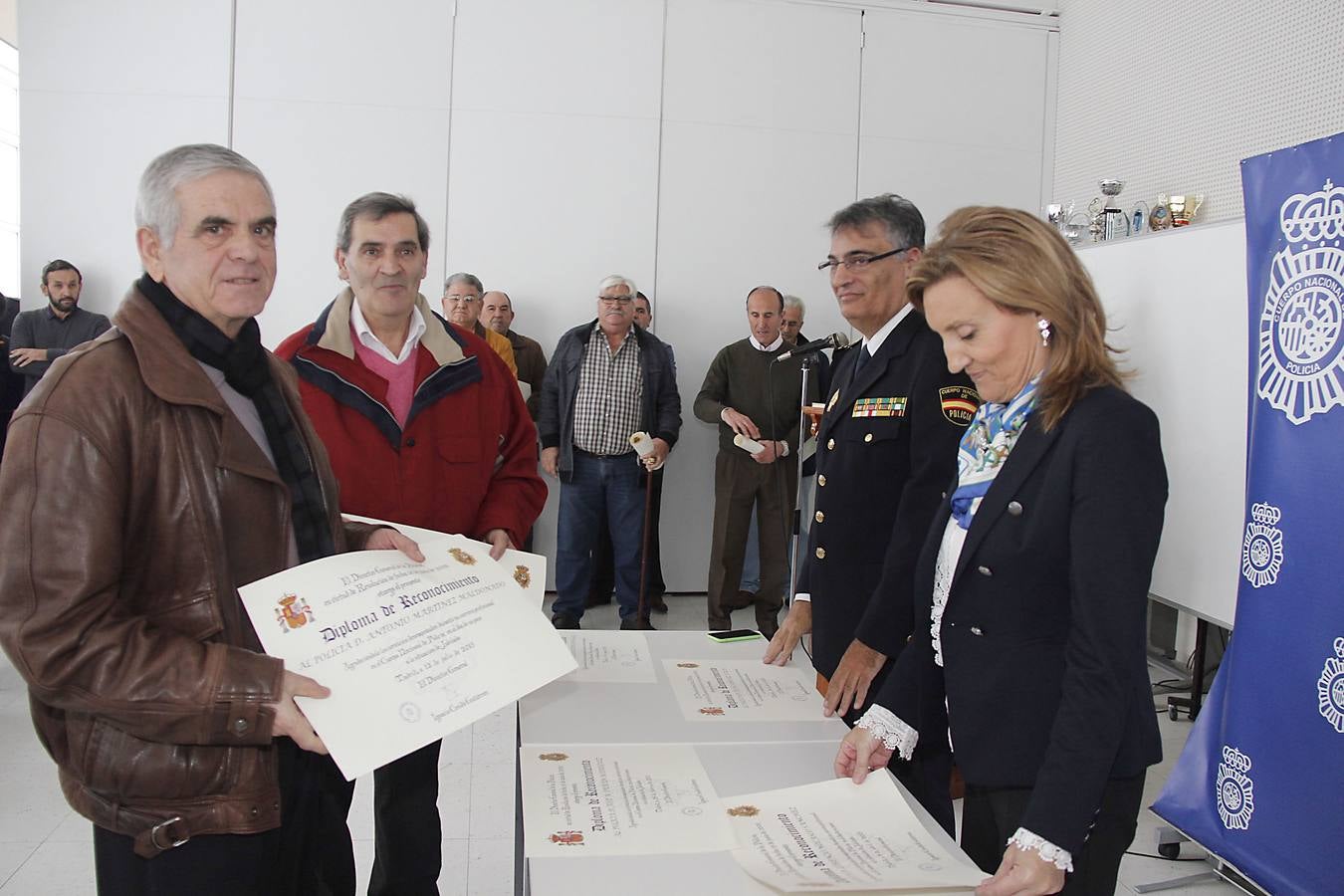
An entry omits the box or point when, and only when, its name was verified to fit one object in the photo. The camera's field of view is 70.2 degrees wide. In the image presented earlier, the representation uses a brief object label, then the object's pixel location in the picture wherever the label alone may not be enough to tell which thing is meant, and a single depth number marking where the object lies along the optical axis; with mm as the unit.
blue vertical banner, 2199
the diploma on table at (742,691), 1744
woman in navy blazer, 1162
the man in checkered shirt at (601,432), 5230
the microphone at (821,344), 3584
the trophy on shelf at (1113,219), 5023
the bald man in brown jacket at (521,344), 5539
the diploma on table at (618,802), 1260
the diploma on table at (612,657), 1924
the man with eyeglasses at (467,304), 5168
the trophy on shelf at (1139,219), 5027
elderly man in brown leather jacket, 1109
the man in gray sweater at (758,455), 5262
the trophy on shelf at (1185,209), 4545
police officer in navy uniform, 1769
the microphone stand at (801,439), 4203
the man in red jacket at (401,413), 1967
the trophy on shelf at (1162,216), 4703
